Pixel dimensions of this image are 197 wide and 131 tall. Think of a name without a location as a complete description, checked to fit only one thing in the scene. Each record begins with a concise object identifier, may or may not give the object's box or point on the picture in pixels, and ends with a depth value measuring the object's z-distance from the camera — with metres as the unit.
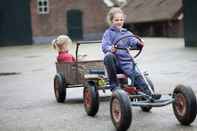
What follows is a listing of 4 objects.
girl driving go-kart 6.86
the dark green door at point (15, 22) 40.96
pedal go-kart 5.96
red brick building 42.29
